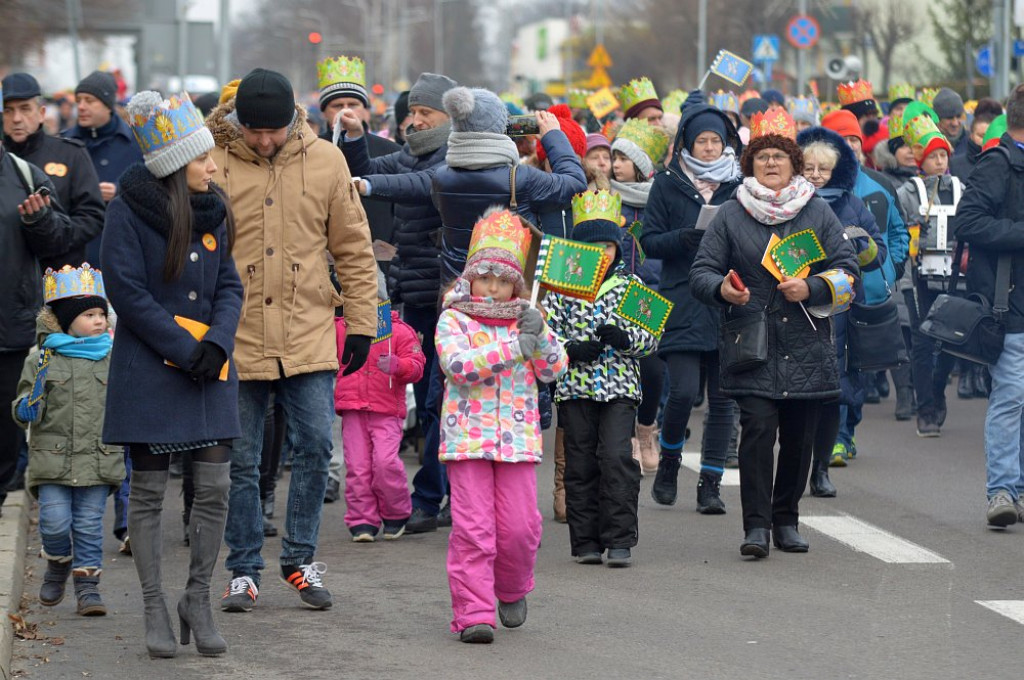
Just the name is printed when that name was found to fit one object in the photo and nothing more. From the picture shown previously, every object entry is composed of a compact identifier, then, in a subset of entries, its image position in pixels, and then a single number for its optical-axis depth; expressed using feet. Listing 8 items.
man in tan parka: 41.02
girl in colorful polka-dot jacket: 39.29
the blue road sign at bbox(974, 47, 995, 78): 167.77
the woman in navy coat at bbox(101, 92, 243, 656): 36.97
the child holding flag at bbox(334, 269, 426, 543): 51.53
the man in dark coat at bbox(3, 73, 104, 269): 53.55
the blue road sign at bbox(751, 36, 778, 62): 190.89
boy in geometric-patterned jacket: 47.33
